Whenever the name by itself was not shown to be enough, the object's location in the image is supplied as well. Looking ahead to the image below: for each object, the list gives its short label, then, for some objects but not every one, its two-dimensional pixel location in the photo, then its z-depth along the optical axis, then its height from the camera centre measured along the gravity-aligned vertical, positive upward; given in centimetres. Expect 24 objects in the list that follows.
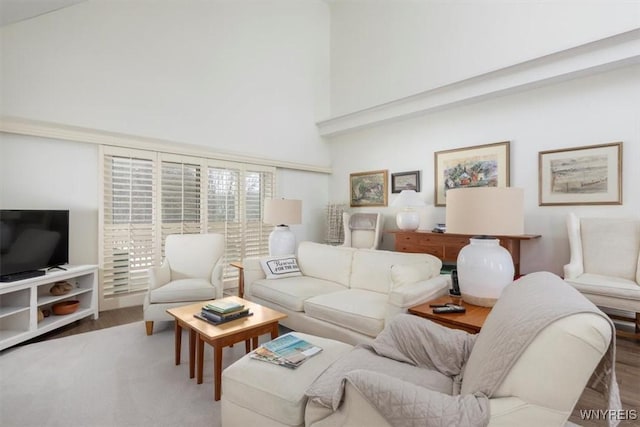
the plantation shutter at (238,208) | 491 +11
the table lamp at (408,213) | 478 +2
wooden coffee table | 197 -78
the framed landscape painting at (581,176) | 353 +47
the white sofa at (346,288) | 235 -73
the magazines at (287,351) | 160 -76
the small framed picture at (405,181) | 529 +59
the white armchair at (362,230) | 533 -27
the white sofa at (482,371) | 95 -62
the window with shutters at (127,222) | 384 -9
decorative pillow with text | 345 -60
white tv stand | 269 -85
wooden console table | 382 -41
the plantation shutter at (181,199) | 436 +23
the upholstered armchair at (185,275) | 303 -69
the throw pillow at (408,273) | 245 -48
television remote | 201 -63
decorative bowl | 324 -98
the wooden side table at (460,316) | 182 -65
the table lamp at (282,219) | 416 -6
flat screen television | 283 -27
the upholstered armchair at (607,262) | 287 -51
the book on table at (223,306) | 226 -70
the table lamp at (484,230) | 193 -10
